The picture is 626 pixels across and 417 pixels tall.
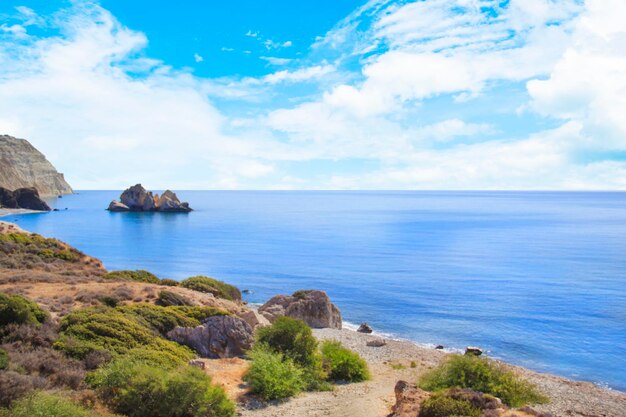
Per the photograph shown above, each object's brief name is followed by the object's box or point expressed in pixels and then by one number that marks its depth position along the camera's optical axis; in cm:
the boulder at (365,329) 3922
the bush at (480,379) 1855
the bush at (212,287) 3559
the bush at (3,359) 1416
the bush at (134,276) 3430
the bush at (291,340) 2142
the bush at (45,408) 1066
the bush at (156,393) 1388
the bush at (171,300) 2658
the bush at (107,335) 1739
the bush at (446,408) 1416
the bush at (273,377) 1803
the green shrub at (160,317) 2259
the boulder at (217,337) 2244
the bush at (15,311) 1763
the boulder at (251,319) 2662
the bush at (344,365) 2256
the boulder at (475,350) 3304
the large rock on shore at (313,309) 3860
